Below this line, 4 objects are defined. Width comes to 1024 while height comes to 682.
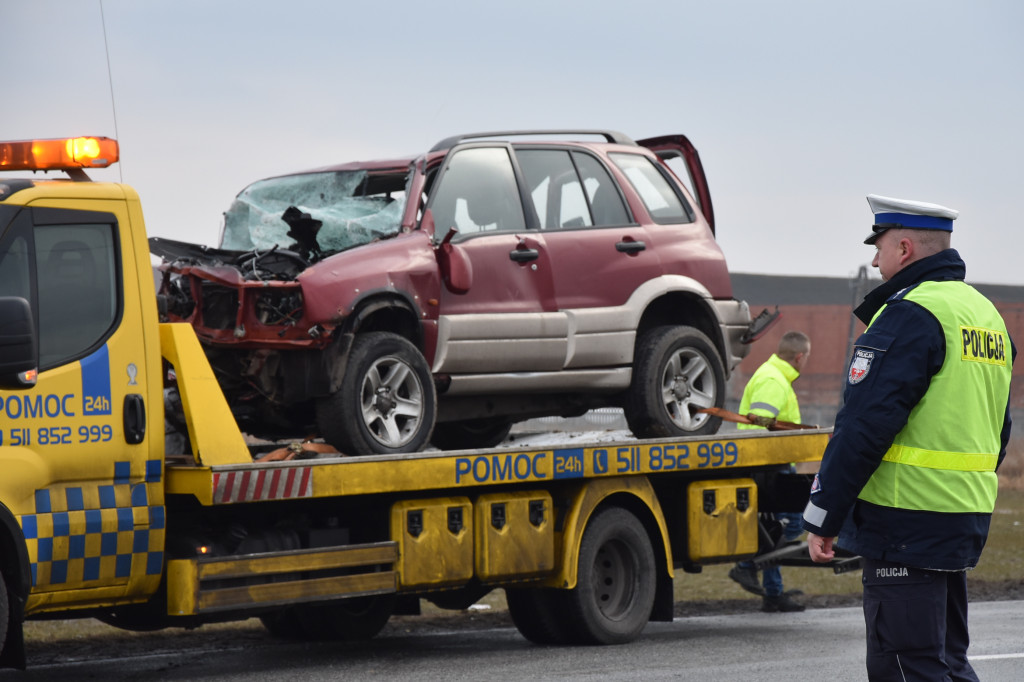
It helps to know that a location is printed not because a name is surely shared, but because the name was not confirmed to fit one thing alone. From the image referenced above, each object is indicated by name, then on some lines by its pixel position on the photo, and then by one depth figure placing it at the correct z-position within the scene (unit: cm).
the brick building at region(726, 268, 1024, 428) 4928
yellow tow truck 1334
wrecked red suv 1614
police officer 933
